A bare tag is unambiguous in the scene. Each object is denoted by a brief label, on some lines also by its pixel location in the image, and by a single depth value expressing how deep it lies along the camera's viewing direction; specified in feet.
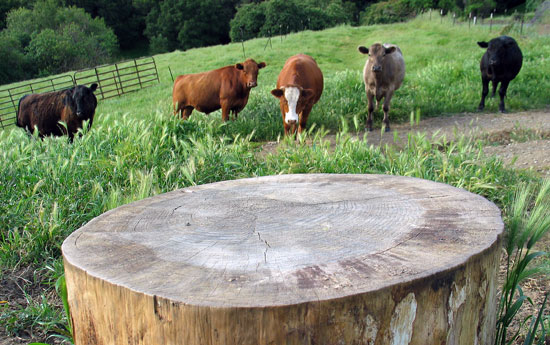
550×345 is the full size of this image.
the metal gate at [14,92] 64.13
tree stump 4.51
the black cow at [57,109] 28.60
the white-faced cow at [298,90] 27.12
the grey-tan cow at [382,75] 30.25
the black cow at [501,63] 33.94
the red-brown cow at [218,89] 31.04
